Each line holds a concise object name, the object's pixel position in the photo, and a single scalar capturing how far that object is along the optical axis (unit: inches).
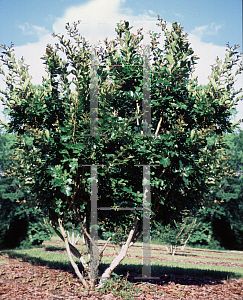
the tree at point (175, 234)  678.3
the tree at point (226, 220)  1170.6
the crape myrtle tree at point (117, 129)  242.2
